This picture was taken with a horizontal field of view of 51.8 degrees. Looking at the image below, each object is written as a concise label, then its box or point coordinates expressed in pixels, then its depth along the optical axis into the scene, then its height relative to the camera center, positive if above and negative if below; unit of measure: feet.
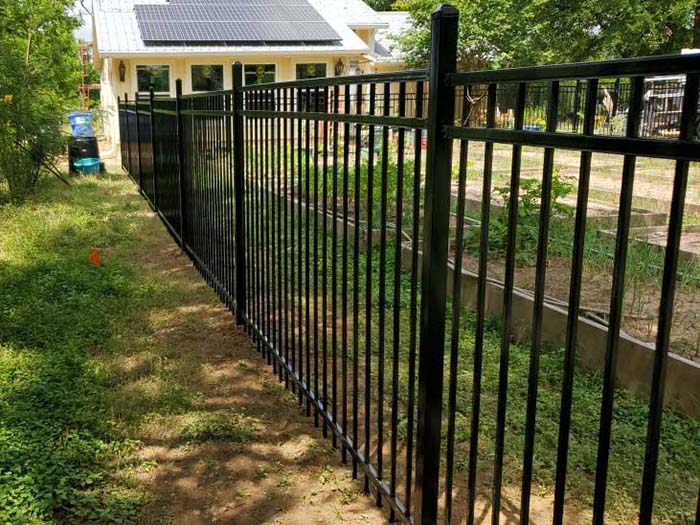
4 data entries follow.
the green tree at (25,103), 37.01 -0.15
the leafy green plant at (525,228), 20.79 -3.59
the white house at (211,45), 73.36 +5.81
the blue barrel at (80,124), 59.00 -1.86
